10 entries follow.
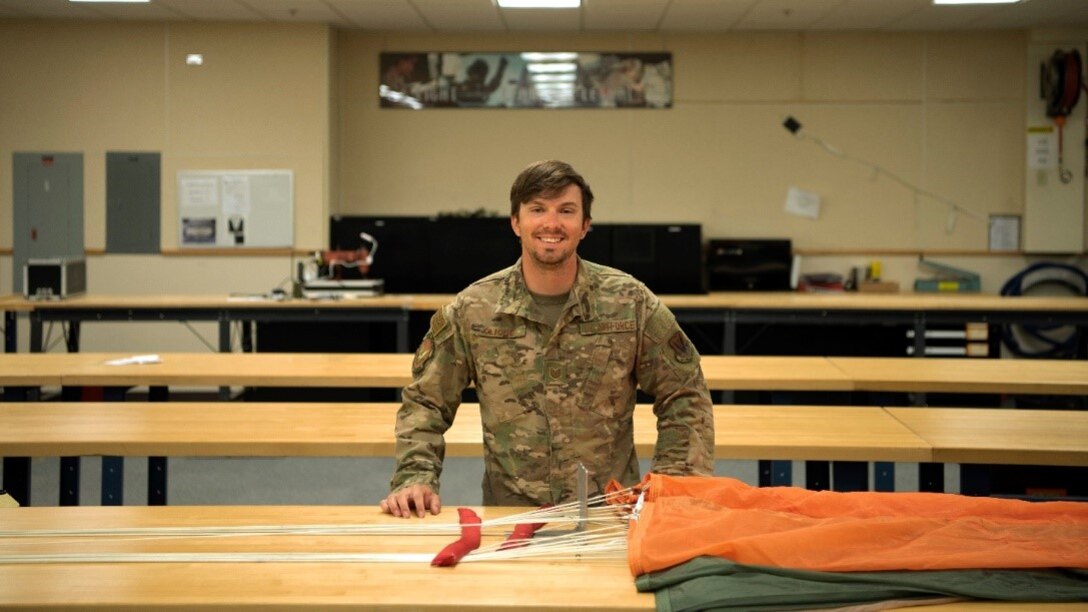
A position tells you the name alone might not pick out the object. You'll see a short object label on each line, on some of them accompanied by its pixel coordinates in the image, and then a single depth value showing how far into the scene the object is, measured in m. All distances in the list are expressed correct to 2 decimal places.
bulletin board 8.84
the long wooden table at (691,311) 7.35
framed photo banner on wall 9.04
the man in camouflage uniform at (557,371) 2.35
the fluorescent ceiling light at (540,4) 7.78
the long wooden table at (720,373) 4.23
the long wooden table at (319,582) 1.58
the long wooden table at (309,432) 2.99
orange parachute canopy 1.63
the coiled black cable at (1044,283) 8.80
